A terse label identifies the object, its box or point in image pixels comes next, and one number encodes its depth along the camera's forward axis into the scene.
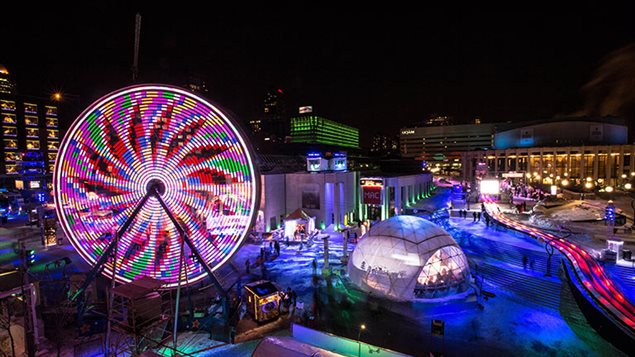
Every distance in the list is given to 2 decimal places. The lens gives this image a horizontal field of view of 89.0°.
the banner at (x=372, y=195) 35.38
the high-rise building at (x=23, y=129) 65.56
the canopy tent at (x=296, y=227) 32.69
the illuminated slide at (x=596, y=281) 13.65
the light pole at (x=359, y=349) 10.98
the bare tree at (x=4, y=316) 10.76
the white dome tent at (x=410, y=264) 18.12
